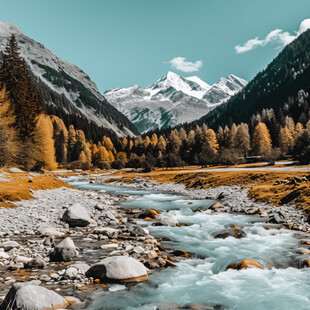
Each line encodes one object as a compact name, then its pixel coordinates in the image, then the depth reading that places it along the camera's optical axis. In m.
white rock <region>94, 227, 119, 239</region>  14.32
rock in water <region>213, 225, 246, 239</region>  15.02
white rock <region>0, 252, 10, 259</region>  9.48
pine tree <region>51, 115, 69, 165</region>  110.12
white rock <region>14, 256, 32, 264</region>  9.21
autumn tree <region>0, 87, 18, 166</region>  37.66
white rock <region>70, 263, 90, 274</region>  8.88
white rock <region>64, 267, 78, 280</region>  8.37
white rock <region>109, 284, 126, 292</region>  8.07
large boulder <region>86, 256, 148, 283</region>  8.59
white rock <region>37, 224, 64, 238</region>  13.44
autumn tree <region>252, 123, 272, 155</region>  89.31
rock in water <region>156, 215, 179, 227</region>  18.28
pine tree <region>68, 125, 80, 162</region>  122.12
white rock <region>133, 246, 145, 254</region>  11.30
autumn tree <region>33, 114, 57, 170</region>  54.00
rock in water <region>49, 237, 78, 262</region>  9.84
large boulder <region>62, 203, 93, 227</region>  16.55
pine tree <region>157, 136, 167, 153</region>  119.51
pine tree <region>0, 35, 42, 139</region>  46.97
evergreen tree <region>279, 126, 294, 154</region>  88.78
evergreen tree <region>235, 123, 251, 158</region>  91.12
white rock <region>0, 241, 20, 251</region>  10.61
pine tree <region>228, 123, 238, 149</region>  94.40
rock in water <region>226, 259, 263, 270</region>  10.41
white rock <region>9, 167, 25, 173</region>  41.26
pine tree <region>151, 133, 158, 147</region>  131.05
